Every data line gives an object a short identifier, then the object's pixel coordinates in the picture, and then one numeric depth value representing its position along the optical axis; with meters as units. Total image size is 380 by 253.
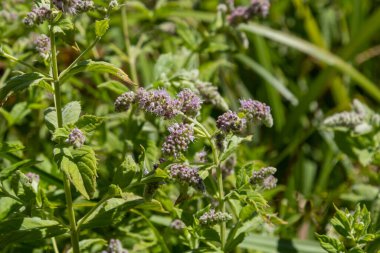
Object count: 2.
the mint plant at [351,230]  1.27
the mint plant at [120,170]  1.24
